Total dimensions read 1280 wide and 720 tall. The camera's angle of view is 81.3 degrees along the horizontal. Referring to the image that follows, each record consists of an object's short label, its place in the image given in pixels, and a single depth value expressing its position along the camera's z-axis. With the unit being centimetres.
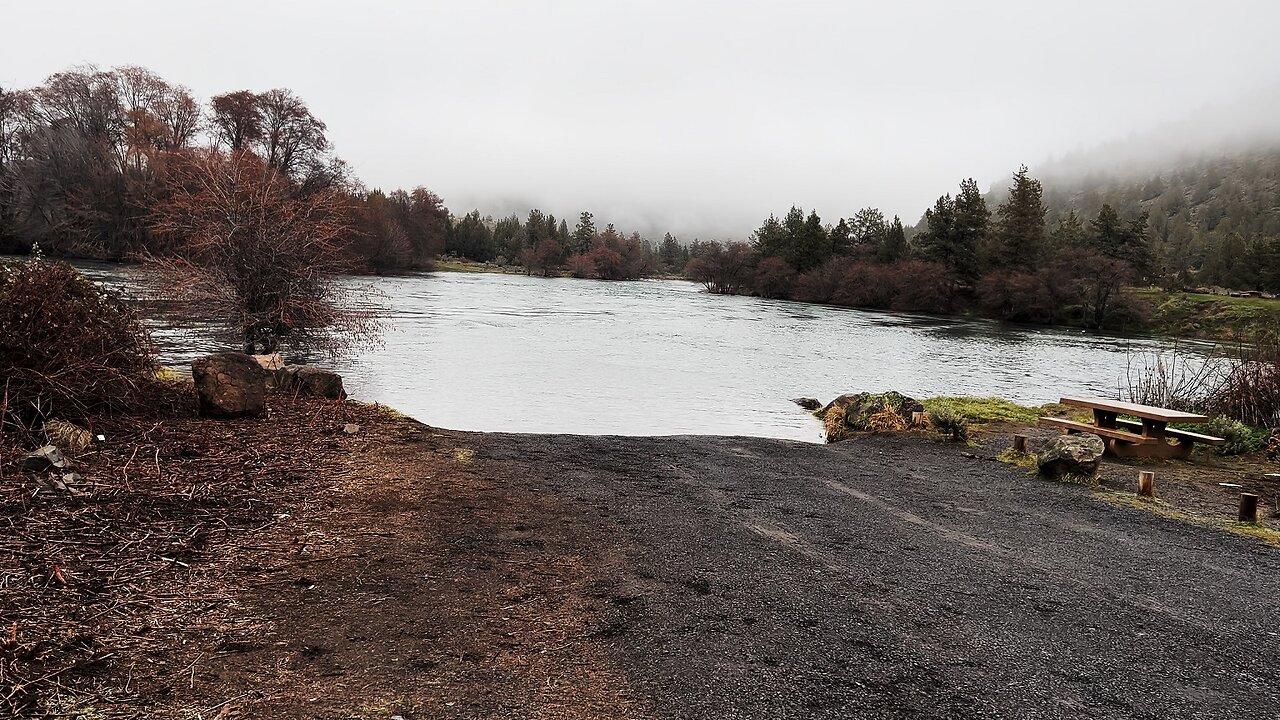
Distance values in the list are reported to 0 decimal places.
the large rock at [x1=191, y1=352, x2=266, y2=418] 890
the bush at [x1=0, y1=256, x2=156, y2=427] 652
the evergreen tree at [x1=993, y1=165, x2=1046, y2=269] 6831
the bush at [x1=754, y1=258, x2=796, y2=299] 8850
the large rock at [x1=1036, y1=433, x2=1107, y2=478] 971
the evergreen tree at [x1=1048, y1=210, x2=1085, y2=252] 7062
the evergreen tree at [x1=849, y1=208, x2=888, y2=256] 8789
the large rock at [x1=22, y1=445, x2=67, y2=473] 572
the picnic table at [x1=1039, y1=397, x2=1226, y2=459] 1112
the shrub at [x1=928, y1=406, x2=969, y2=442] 1284
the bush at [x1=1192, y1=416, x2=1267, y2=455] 1159
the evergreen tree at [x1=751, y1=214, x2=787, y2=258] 9512
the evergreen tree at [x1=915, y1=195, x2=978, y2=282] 7275
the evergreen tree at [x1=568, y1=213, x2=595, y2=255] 15450
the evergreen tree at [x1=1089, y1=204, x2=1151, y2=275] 6662
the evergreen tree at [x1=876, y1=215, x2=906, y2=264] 7950
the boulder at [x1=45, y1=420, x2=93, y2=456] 636
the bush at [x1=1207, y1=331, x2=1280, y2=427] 1277
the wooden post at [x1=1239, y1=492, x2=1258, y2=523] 779
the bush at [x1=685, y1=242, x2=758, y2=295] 9950
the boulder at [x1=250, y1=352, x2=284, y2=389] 1190
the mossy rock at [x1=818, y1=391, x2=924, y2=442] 1375
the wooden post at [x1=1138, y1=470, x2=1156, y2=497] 887
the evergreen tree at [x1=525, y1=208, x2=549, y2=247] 14850
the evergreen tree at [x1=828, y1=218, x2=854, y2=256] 8869
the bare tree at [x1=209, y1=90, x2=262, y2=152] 6356
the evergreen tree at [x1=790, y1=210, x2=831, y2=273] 8769
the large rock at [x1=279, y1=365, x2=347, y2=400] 1205
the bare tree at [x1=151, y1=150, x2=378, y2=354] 1559
